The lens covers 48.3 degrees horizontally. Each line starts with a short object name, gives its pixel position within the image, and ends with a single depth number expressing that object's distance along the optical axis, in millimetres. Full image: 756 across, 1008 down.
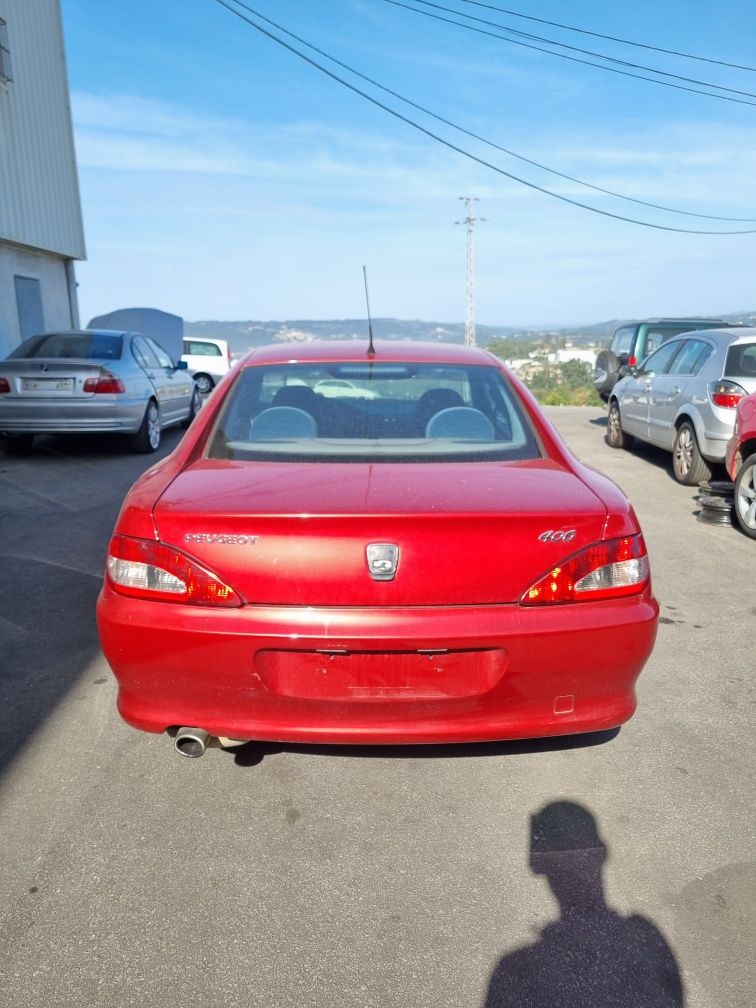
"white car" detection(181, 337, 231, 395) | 21422
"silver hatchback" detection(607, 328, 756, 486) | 7805
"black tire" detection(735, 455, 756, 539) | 6410
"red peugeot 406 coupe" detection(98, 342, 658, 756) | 2338
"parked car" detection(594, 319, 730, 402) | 14117
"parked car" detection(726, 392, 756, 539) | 6426
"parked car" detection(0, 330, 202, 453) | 9305
